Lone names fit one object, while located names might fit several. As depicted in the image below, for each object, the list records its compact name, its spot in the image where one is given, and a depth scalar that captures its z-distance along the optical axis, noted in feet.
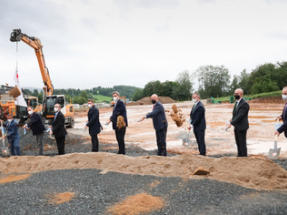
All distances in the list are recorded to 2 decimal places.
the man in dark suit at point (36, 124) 23.93
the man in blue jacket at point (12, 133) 23.99
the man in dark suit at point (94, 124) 23.61
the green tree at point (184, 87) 257.55
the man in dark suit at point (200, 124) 21.55
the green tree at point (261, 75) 179.42
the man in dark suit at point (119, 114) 23.00
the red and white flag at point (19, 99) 29.27
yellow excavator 49.83
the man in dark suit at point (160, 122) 22.12
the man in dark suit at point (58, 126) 22.53
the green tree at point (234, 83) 272.62
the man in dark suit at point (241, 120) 18.57
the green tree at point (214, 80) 259.19
